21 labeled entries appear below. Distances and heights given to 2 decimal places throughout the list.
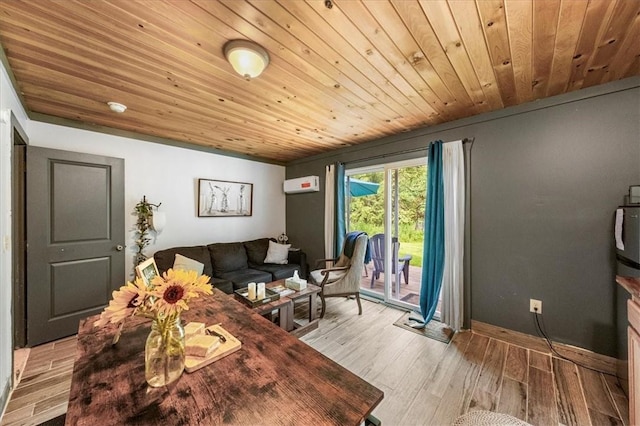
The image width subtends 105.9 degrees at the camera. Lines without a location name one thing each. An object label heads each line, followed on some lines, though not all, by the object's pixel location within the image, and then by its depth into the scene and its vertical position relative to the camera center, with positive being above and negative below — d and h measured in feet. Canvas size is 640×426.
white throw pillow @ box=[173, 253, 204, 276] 9.87 -2.01
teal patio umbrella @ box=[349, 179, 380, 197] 12.50 +1.35
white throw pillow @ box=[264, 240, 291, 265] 13.15 -2.17
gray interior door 7.70 -0.71
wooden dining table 2.27 -1.88
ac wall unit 13.70 +1.74
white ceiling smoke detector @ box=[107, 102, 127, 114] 7.18 +3.33
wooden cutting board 2.95 -1.82
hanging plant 10.13 -0.39
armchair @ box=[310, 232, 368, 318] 9.85 -2.68
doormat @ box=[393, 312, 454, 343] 8.29 -4.27
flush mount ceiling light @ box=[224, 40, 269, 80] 4.72 +3.24
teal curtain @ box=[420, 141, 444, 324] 9.09 -1.00
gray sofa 10.30 -2.37
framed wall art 12.25 +0.91
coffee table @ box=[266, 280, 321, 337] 8.27 -3.47
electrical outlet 7.41 -2.95
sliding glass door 10.94 -0.65
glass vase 2.73 -1.58
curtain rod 8.69 +2.63
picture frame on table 3.69 -0.88
